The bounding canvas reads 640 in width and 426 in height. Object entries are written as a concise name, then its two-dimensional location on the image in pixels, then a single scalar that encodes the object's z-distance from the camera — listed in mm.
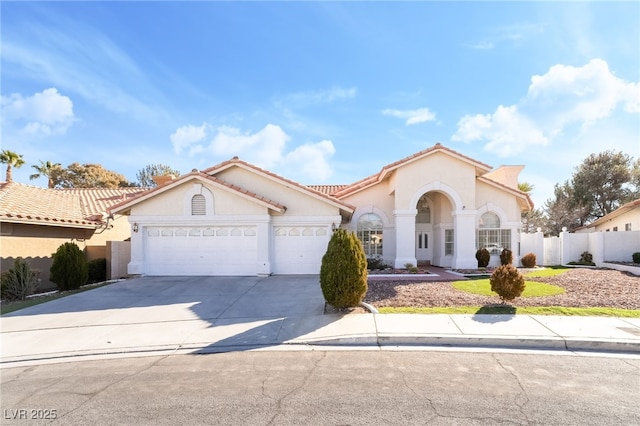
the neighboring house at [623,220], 21422
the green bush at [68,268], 12684
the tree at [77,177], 37781
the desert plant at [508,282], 8648
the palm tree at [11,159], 21719
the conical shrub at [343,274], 8422
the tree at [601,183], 33062
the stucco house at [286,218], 14664
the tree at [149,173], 46000
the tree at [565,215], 33562
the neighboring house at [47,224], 13448
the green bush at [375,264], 16562
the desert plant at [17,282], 11109
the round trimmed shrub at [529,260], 17703
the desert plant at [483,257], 17266
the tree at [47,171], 34688
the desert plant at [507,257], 17406
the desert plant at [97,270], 15414
